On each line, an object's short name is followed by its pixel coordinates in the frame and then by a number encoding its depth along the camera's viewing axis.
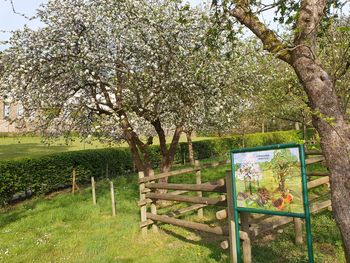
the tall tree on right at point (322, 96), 3.62
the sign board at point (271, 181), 4.73
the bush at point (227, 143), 30.23
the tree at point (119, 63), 10.62
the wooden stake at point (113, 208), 11.27
